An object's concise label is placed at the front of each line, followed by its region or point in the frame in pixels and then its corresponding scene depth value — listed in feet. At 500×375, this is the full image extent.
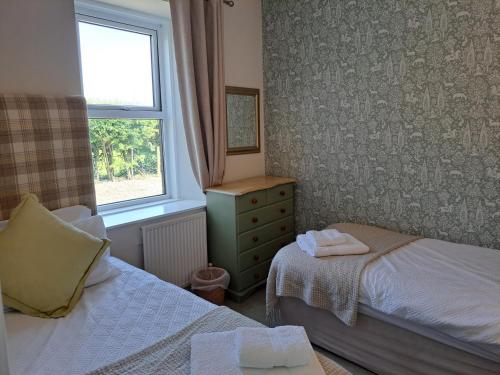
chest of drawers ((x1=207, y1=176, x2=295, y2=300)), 9.38
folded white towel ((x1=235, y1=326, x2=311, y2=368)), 3.81
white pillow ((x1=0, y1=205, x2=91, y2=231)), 6.95
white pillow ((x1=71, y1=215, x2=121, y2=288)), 6.16
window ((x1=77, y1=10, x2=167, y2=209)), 8.68
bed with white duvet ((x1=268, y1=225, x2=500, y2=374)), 5.40
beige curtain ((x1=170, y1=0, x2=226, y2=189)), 9.04
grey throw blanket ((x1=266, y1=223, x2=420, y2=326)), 6.68
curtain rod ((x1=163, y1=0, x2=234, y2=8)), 9.97
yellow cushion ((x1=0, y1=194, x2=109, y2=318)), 5.27
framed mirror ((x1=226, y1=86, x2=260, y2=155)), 10.67
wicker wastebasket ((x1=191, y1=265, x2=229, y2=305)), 9.04
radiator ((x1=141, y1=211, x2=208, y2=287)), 8.70
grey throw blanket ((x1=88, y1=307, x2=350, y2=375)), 4.00
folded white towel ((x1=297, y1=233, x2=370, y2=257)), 7.43
